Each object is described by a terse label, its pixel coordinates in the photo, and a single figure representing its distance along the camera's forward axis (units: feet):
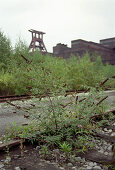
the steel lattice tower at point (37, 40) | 106.73
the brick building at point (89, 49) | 89.30
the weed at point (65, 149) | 6.00
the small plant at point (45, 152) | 6.11
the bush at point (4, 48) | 37.06
